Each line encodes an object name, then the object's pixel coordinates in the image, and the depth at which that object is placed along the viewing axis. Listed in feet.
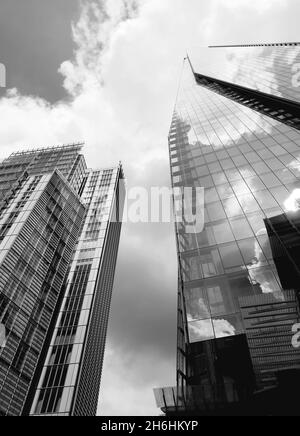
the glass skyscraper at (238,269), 45.73
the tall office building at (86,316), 174.70
